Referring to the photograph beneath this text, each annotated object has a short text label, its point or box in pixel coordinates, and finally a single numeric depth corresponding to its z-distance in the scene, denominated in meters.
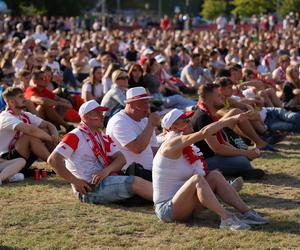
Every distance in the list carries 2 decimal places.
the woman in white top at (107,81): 21.36
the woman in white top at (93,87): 20.42
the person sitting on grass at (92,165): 11.50
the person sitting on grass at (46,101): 18.40
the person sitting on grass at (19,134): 13.95
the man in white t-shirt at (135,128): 12.38
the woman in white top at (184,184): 10.00
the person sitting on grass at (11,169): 13.75
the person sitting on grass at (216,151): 13.46
